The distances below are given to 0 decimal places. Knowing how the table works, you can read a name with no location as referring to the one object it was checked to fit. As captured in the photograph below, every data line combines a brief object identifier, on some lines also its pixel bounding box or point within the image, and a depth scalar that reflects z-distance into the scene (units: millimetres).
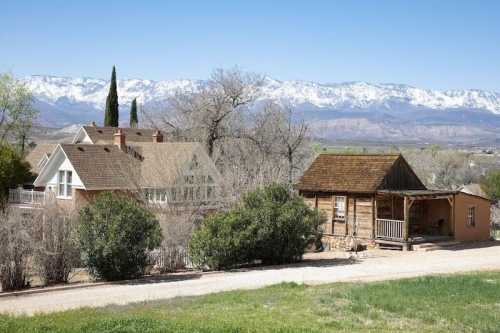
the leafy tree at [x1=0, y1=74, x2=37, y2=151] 63219
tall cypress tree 74812
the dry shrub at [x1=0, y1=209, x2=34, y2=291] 25500
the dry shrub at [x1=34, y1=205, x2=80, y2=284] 26625
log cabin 39625
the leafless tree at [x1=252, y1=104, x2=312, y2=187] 56719
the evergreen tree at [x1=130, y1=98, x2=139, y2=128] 77481
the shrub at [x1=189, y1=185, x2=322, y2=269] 30188
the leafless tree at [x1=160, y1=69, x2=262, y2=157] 54750
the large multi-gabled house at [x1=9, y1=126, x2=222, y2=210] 38156
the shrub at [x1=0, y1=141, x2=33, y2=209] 46781
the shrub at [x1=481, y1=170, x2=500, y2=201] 71438
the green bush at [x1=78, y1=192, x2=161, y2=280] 26688
